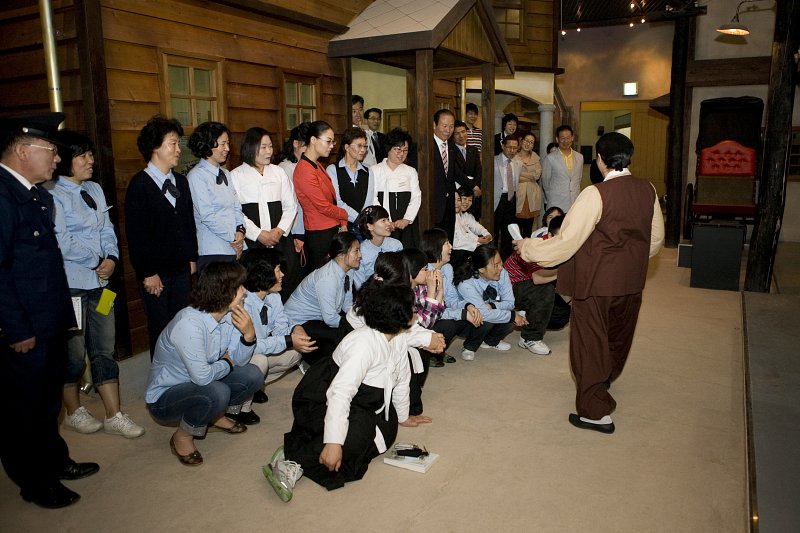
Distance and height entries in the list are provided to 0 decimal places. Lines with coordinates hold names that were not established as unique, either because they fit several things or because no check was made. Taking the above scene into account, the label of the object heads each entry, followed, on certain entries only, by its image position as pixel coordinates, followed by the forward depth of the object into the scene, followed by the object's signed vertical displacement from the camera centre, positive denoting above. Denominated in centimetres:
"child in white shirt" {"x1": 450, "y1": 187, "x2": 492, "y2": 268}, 636 -63
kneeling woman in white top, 298 -116
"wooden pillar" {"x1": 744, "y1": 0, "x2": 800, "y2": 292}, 698 +21
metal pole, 422 +76
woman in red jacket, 505 -22
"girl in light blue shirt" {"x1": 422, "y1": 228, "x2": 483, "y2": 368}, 478 -107
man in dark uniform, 267 -60
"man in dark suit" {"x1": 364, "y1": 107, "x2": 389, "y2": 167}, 680 +29
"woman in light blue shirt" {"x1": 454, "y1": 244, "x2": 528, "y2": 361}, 493 -100
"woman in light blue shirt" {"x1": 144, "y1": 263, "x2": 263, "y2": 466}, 317 -96
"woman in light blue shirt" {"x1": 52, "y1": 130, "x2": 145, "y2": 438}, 365 -62
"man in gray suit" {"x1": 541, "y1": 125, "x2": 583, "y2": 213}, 827 -9
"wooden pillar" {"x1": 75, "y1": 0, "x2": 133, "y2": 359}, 430 +53
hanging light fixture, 922 +196
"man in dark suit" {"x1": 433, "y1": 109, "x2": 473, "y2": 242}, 646 -4
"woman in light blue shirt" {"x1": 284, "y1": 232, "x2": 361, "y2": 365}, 420 -87
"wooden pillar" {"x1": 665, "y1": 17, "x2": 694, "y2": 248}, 1023 +42
